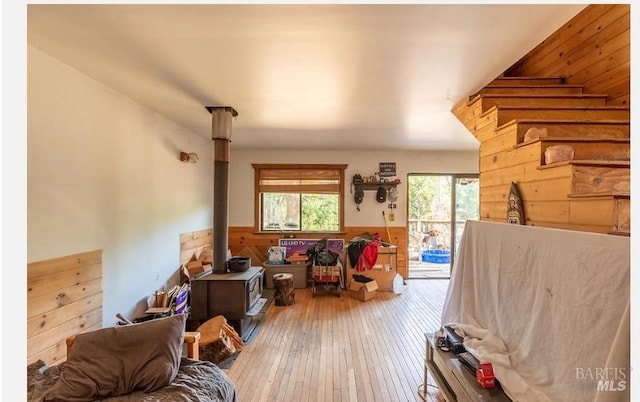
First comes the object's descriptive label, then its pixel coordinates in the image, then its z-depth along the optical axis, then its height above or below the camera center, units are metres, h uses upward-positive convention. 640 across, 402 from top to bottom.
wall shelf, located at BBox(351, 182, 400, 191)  5.59 +0.35
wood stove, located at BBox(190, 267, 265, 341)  2.97 -1.05
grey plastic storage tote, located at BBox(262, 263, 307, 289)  5.02 -1.26
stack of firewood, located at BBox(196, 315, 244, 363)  2.62 -1.34
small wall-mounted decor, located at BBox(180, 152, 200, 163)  3.94 +0.65
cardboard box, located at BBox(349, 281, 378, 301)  4.34 -1.40
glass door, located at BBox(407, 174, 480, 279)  5.66 -0.26
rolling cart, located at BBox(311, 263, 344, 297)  4.53 -1.24
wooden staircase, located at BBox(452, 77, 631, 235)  1.52 +0.37
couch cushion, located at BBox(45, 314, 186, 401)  1.47 -0.92
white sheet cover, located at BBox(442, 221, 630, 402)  1.01 -0.50
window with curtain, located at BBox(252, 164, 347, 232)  5.58 +0.11
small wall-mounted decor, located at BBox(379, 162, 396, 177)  5.62 +0.70
